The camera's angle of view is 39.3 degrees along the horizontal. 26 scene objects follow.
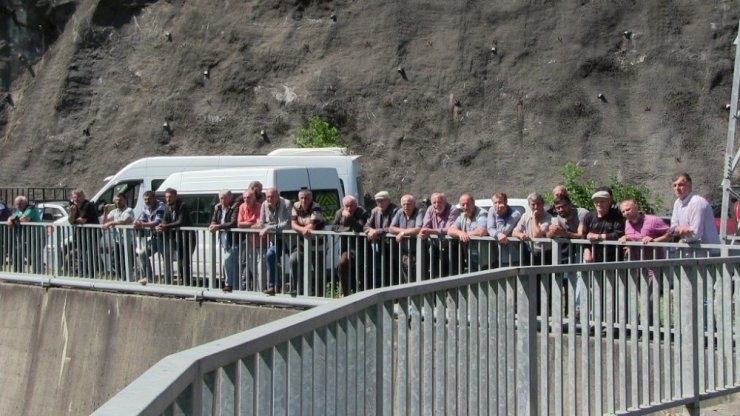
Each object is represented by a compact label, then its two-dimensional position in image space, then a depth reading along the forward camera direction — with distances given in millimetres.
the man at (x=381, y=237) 12086
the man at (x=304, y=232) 12742
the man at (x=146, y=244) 14508
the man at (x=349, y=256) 12383
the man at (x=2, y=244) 16564
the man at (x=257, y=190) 14281
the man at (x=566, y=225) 10469
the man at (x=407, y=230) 11828
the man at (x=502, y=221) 10969
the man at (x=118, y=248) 14780
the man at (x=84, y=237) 15273
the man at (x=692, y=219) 10156
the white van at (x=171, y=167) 19797
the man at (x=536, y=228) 10664
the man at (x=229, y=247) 13445
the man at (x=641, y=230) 9961
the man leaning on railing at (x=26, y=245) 15977
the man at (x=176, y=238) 14086
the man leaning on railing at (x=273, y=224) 13102
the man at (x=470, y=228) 11250
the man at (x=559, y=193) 11188
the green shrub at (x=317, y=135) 36969
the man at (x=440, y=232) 11523
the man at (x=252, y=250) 13273
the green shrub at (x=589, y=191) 30391
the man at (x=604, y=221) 10753
